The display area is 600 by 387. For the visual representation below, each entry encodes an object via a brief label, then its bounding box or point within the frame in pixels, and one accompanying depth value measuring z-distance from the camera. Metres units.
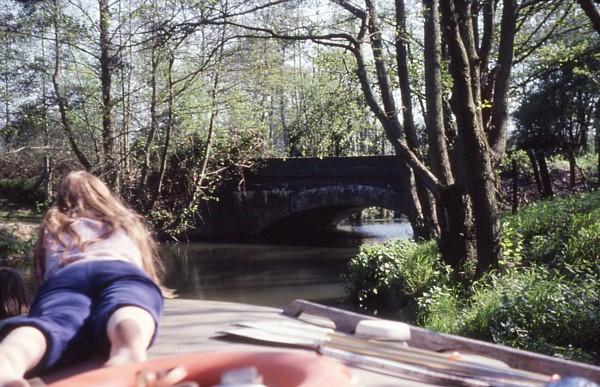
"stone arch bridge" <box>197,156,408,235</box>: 22.05
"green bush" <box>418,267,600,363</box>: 5.84
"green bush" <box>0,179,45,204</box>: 24.08
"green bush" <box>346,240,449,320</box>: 9.49
